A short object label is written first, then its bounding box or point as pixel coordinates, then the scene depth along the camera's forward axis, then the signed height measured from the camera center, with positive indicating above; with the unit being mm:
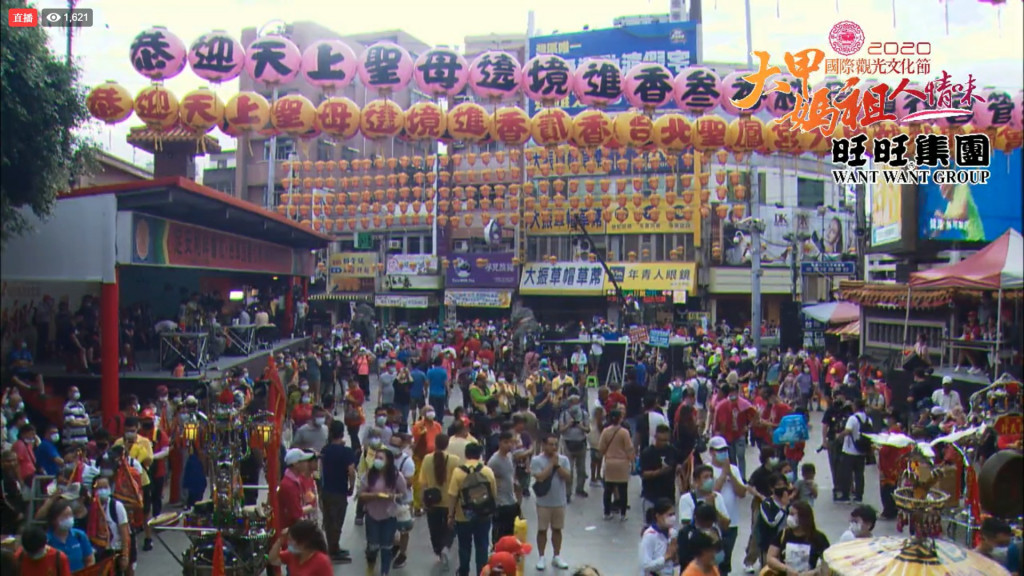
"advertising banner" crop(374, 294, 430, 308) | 41938 -185
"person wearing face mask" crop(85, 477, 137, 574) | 7012 -1980
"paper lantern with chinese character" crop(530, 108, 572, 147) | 15969 +3379
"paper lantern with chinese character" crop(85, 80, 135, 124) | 14344 +3443
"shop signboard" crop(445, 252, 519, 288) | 40719 +1374
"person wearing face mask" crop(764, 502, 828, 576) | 6207 -1883
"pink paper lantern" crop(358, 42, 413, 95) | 15062 +4280
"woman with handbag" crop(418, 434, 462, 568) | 8172 -1893
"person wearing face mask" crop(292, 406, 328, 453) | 9781 -1645
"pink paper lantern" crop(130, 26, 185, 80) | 14195 +4290
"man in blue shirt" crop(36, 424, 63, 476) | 9188 -1790
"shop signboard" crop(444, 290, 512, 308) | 40469 -25
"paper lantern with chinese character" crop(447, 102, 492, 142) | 15641 +3388
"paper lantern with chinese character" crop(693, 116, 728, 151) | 16141 +3311
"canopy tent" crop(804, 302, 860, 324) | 26594 -436
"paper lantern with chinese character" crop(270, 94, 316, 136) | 15070 +3383
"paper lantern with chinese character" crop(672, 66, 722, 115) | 15602 +4030
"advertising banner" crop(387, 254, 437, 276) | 42031 +1732
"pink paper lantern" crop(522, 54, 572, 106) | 15406 +4184
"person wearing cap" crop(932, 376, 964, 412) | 12703 -1530
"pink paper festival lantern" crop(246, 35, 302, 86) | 14523 +4251
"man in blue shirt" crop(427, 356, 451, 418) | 15102 -1599
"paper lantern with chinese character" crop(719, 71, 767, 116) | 15583 +4021
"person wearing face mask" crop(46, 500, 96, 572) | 6172 -1856
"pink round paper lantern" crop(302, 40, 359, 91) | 14773 +4261
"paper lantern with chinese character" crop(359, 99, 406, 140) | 15430 +3377
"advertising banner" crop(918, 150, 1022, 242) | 18984 +2271
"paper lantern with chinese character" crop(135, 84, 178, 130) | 14594 +3428
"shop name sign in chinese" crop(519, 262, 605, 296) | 39219 +920
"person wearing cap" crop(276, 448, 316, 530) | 7344 -1735
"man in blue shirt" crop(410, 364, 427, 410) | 15656 -1677
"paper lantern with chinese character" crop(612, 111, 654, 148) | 16078 +3360
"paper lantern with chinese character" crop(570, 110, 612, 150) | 16062 +3351
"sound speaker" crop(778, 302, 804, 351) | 26703 -1003
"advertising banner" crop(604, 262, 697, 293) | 37656 +1038
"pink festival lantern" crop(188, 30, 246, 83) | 14352 +4253
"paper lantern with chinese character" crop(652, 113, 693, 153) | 16156 +3306
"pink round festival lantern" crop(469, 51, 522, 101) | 15148 +4170
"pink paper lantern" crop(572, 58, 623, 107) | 15500 +4144
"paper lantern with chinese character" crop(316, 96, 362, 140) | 15203 +3386
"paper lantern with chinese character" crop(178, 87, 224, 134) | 14766 +3419
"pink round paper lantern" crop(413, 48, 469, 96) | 14984 +4172
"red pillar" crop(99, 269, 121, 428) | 12844 -844
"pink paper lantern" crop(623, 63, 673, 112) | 15523 +4077
